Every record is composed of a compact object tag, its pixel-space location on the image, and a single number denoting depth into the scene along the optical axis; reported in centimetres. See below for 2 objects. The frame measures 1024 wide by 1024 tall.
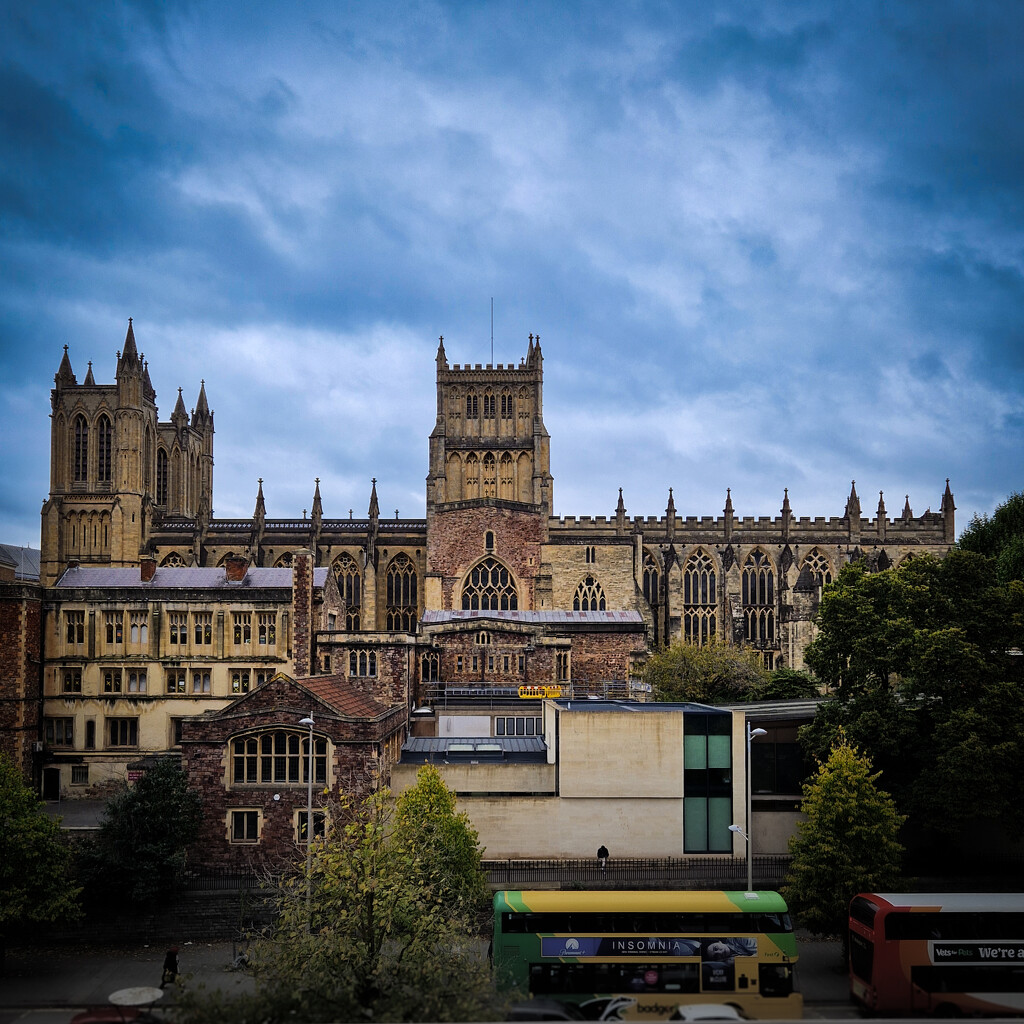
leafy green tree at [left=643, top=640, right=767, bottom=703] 5467
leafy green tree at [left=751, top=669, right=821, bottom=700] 5184
